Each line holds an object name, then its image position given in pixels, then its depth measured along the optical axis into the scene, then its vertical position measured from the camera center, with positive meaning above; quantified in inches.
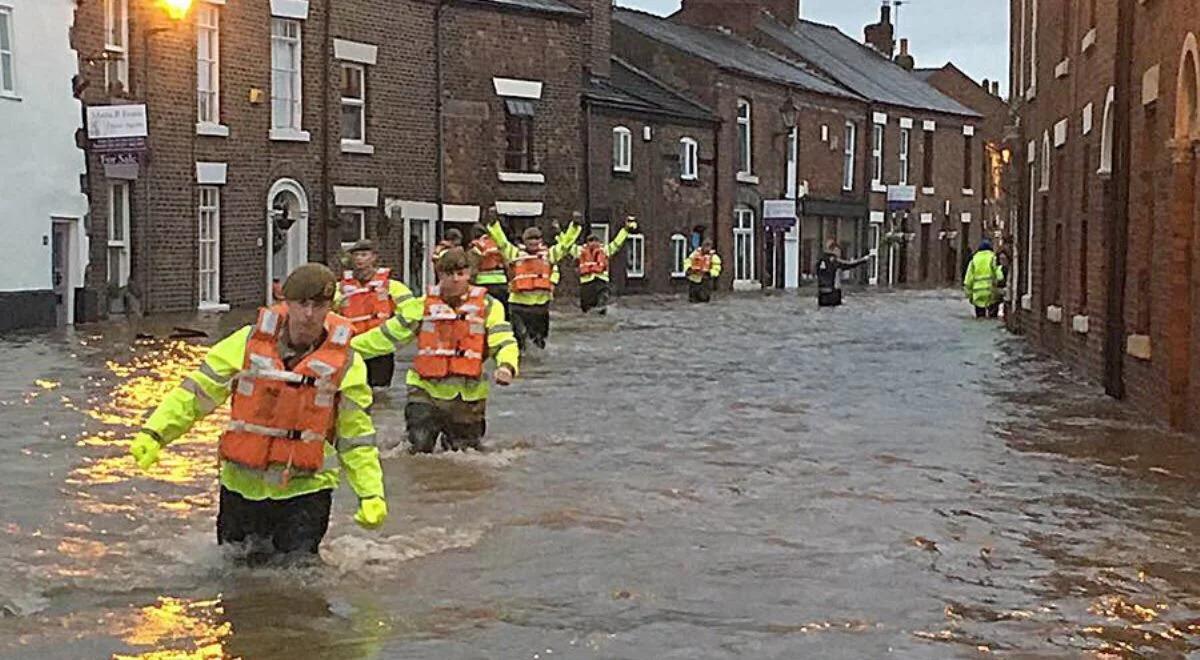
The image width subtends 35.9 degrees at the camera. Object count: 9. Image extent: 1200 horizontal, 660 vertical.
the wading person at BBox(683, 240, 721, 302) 1732.3 -35.2
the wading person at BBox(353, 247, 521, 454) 512.1 -30.1
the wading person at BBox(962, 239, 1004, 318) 1473.9 -35.3
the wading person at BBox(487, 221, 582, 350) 911.7 -23.9
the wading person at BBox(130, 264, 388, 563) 330.0 -31.5
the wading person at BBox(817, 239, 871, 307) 1646.2 -37.4
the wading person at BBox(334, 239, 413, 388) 661.9 -20.7
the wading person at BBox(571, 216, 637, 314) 1384.1 -26.6
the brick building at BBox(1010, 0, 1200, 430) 609.6 +17.0
